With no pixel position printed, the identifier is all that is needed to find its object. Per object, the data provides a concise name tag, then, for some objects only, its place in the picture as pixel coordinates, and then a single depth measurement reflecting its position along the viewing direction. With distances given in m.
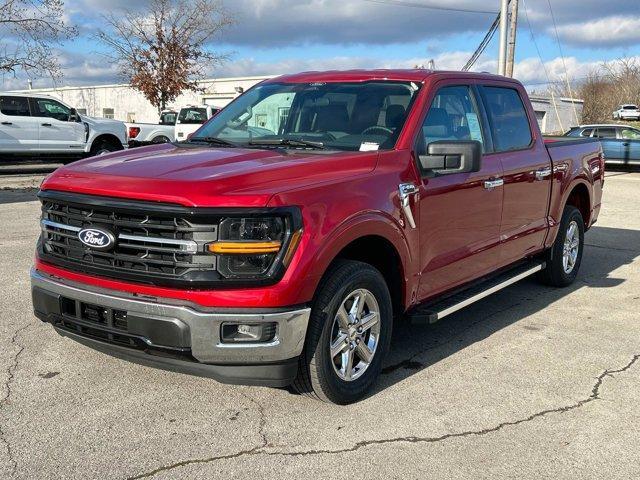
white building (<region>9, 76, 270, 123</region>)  35.75
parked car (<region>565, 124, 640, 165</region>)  21.33
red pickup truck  3.20
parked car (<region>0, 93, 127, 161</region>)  16.47
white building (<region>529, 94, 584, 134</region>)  41.43
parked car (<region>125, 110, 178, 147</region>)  20.08
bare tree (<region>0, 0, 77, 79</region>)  18.18
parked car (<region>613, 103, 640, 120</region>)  51.83
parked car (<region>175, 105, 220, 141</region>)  21.70
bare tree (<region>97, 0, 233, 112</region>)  29.00
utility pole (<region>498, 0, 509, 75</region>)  19.50
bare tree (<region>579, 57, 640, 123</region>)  55.22
